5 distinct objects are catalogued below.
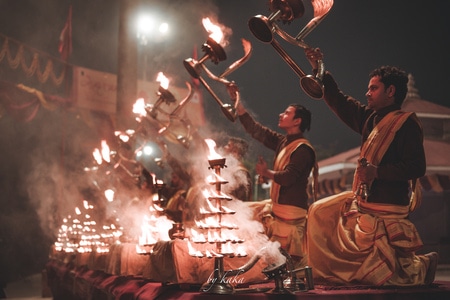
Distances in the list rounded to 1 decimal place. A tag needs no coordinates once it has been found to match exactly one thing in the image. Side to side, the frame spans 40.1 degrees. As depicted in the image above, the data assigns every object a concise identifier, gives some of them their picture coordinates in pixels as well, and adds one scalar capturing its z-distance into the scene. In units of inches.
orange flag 653.3
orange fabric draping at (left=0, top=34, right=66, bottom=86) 514.3
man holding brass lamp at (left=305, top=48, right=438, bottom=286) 152.9
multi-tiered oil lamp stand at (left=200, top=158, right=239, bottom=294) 142.2
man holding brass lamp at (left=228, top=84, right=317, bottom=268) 196.7
